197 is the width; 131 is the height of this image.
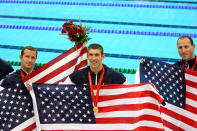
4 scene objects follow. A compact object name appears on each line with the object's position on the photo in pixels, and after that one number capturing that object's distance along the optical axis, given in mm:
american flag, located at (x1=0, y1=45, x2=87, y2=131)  6551
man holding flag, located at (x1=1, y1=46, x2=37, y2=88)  6801
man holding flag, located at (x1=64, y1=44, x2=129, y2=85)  6777
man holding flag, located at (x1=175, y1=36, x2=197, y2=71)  7113
